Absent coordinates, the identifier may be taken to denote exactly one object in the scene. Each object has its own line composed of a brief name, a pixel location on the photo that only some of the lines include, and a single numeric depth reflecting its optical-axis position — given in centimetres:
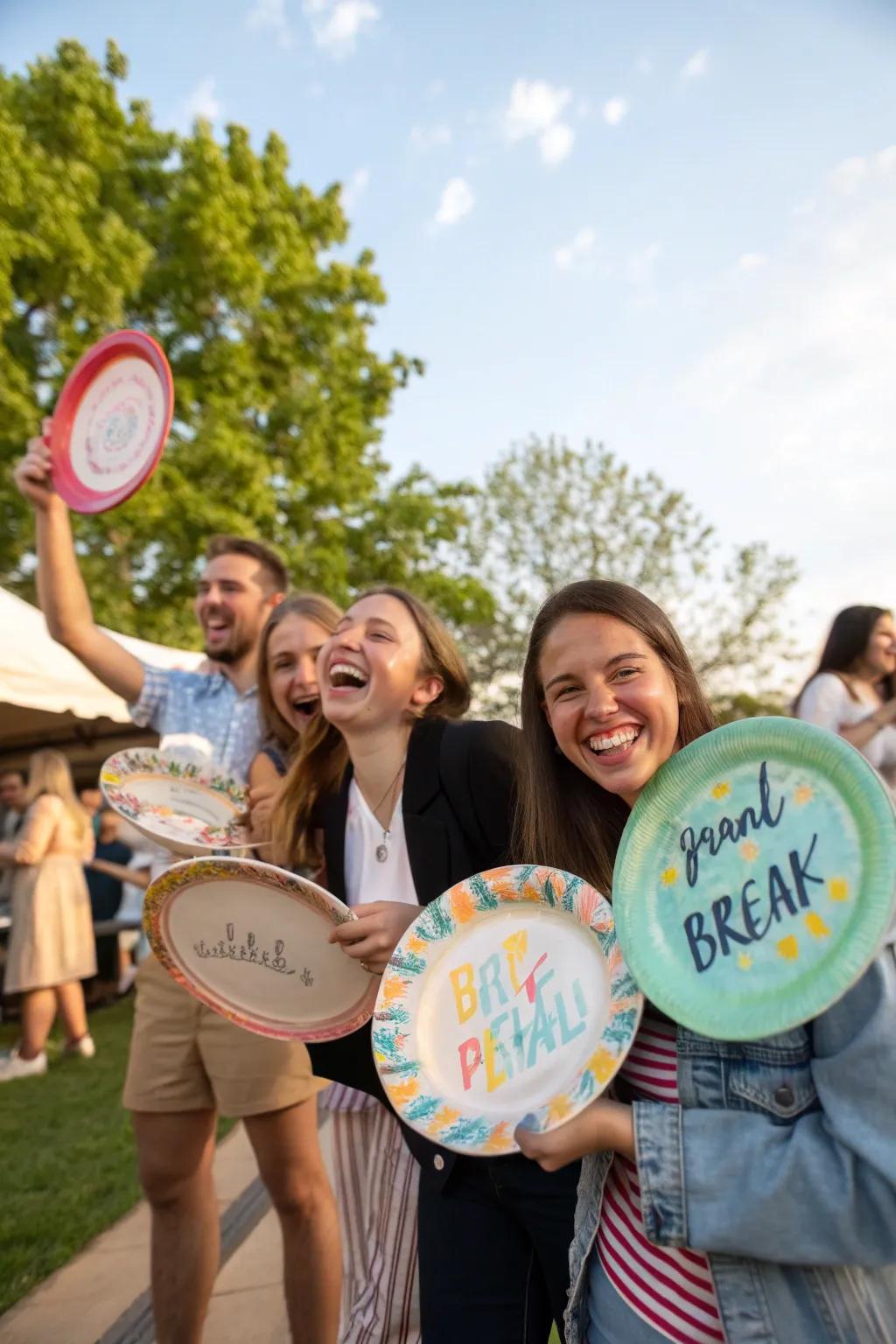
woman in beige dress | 634
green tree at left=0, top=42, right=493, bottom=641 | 1166
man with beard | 242
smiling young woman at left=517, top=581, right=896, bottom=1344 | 104
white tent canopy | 582
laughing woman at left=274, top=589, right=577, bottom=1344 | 161
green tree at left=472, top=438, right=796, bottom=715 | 2959
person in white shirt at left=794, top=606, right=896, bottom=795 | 400
